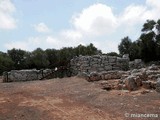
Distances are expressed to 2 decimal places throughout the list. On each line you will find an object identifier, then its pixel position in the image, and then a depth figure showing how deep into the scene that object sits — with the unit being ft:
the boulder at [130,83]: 19.56
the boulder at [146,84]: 19.51
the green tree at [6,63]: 67.19
